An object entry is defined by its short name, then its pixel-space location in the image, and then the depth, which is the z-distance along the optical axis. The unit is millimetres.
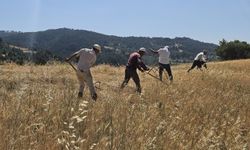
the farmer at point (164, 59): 12479
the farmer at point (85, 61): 7788
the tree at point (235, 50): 57953
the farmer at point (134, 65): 9546
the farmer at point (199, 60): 18293
